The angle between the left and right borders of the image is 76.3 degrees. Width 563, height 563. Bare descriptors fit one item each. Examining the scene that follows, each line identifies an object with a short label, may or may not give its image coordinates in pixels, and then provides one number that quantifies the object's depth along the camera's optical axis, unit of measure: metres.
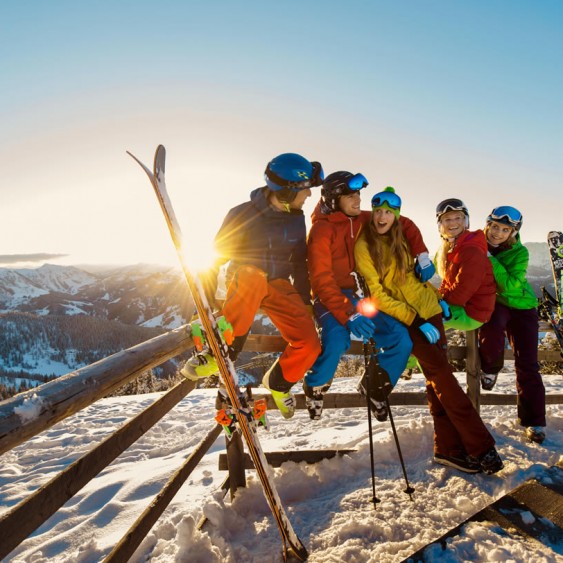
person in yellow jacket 2.97
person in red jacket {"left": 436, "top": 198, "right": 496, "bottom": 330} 3.32
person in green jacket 3.67
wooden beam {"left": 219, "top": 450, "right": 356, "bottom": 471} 3.66
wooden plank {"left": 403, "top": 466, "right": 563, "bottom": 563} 1.52
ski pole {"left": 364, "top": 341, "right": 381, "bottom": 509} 2.75
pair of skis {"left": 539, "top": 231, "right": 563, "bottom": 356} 4.87
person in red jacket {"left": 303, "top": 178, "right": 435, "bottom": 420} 3.00
